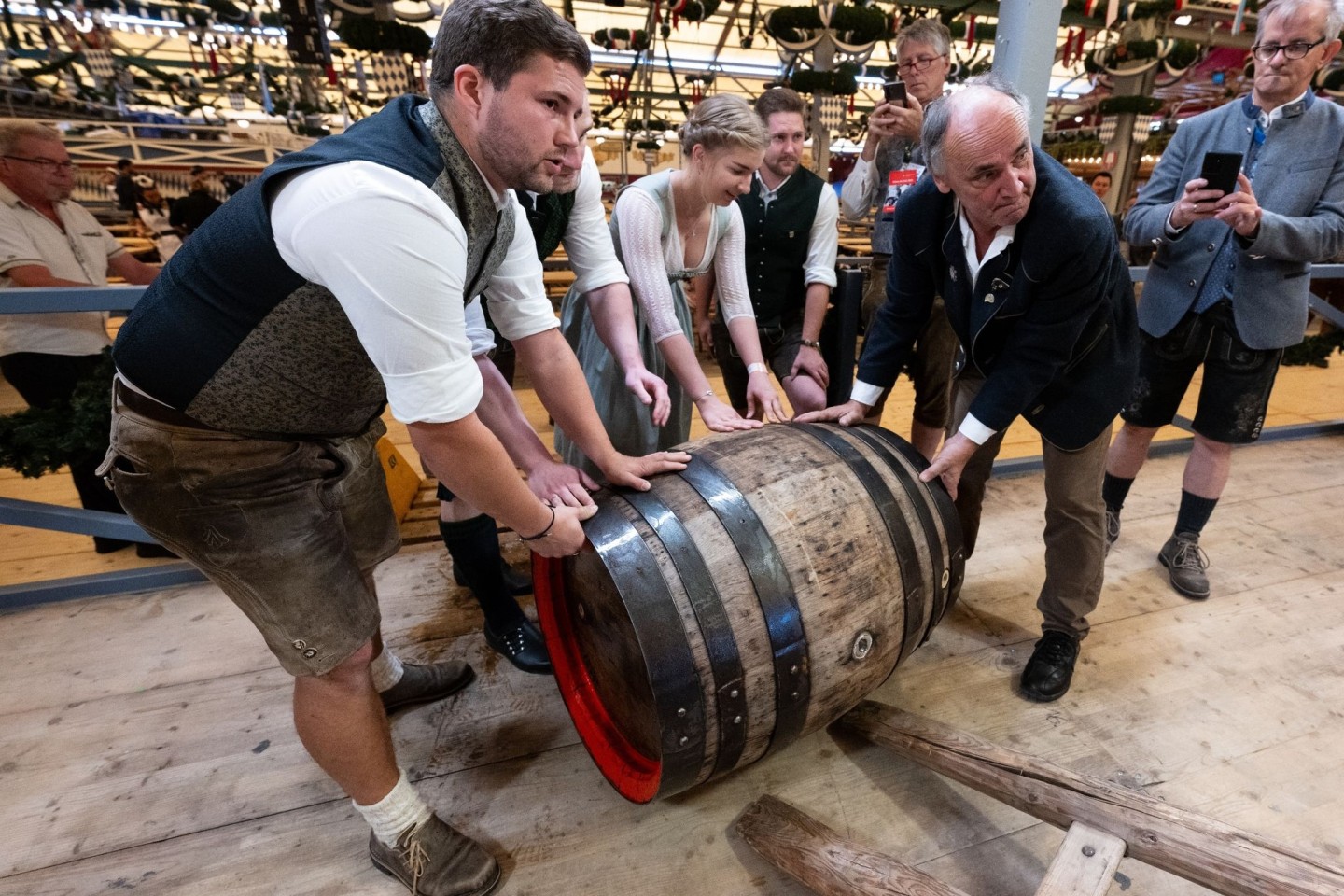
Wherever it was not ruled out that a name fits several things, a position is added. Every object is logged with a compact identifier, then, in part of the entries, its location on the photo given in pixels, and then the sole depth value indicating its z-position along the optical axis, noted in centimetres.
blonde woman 175
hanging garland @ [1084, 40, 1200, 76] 569
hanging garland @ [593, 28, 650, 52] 672
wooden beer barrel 120
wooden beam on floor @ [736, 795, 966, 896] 123
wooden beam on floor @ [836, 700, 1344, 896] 111
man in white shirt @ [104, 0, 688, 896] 87
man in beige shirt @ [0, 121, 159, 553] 224
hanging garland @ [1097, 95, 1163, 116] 708
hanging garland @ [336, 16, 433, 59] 333
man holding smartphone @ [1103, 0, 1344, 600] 187
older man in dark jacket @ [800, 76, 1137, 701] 139
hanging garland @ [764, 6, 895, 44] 471
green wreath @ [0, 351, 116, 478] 221
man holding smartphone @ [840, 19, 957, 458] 216
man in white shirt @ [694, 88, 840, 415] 228
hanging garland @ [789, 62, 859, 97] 538
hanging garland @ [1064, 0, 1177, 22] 532
